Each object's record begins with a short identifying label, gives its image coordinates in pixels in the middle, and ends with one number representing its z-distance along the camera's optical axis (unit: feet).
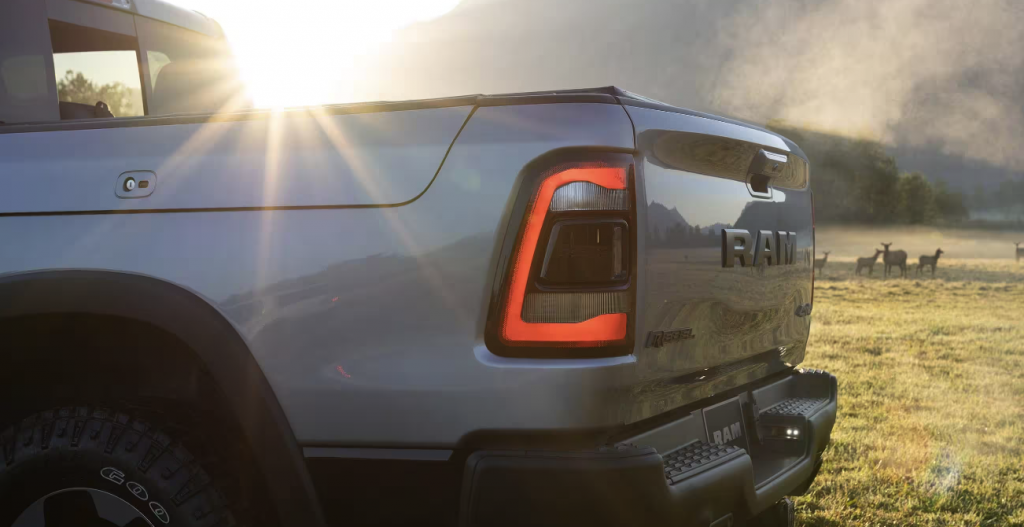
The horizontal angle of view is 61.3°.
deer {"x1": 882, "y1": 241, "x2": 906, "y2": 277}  108.58
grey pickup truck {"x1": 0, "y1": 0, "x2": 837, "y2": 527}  6.26
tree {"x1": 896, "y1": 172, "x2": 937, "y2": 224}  351.87
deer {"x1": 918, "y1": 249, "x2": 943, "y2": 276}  109.29
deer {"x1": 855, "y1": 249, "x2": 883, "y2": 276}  108.37
